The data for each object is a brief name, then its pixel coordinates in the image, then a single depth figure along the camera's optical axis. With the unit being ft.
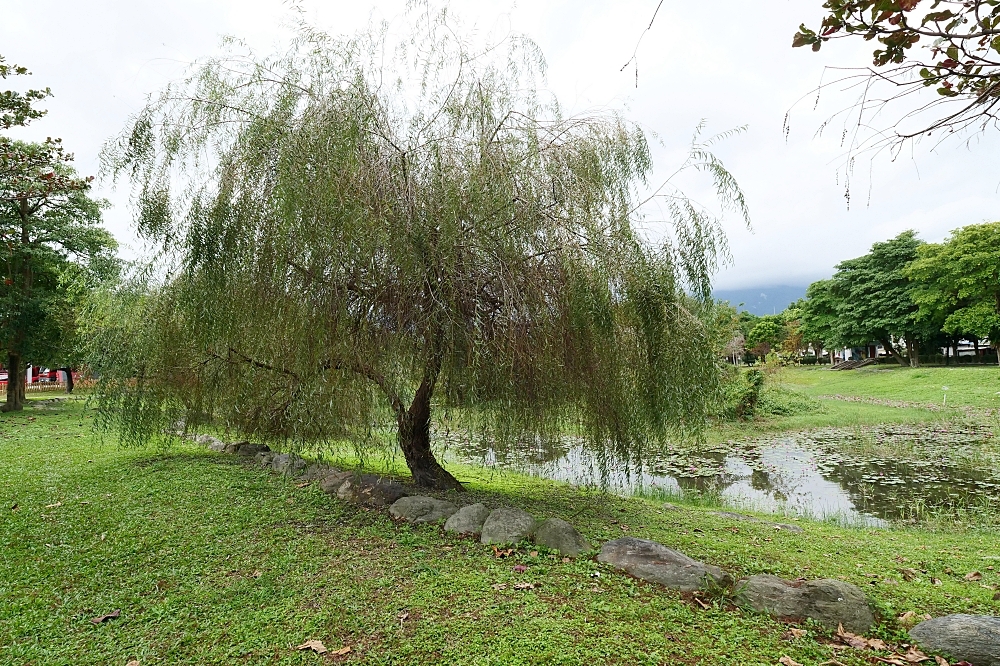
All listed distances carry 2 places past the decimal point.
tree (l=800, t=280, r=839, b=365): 107.45
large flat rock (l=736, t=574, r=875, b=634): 10.28
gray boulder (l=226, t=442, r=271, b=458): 28.08
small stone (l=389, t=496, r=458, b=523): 16.44
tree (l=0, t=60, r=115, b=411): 45.75
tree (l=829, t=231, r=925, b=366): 91.86
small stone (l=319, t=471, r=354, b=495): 19.71
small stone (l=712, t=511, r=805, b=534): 18.18
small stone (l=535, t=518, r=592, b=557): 13.84
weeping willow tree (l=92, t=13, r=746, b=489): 14.32
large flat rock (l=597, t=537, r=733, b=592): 11.76
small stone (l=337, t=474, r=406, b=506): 18.29
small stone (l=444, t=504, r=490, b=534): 15.35
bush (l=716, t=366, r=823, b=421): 49.08
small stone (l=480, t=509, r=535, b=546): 14.40
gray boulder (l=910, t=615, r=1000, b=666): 8.86
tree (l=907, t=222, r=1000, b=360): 74.18
